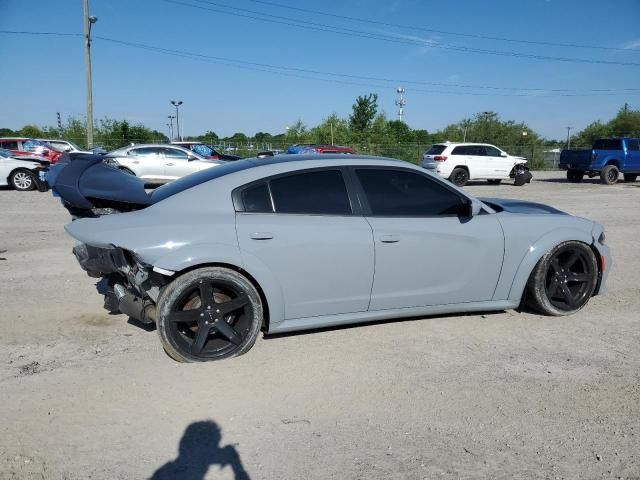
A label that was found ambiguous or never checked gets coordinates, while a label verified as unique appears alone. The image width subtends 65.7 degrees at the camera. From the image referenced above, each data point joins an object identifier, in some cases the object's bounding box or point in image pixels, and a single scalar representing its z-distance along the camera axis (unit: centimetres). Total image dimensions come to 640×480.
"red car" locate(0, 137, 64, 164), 1906
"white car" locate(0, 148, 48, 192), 1536
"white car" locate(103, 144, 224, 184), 1708
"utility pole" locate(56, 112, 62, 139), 4231
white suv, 1988
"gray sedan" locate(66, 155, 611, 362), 349
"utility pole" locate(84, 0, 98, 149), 2672
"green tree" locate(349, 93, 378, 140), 4950
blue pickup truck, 2033
